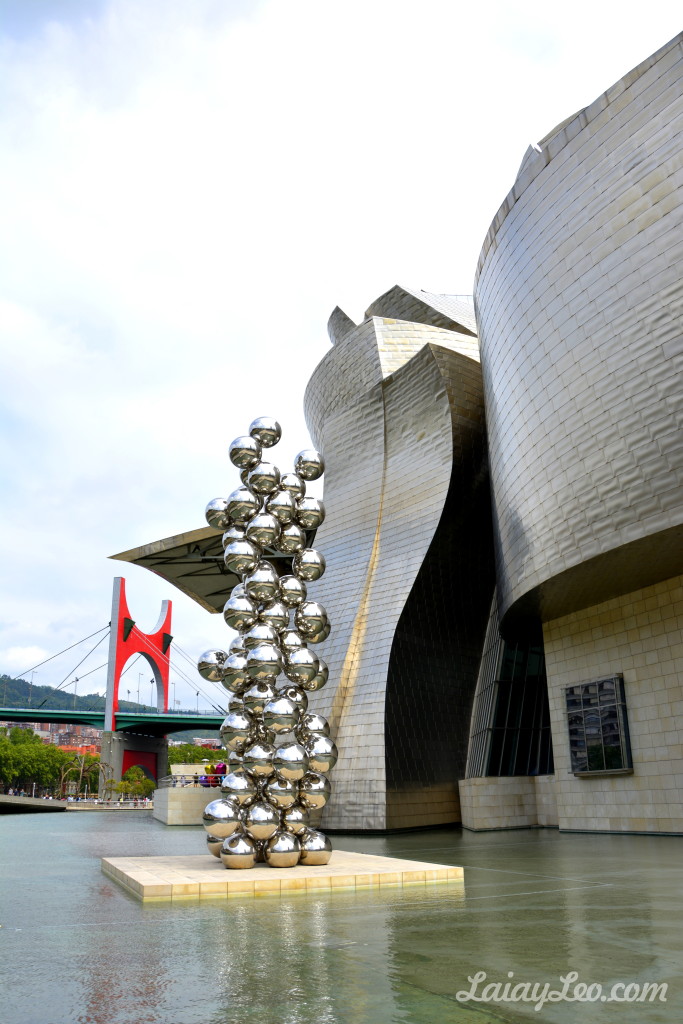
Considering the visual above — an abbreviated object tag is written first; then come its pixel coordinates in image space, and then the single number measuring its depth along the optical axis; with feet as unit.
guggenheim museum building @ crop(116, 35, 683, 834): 46.39
